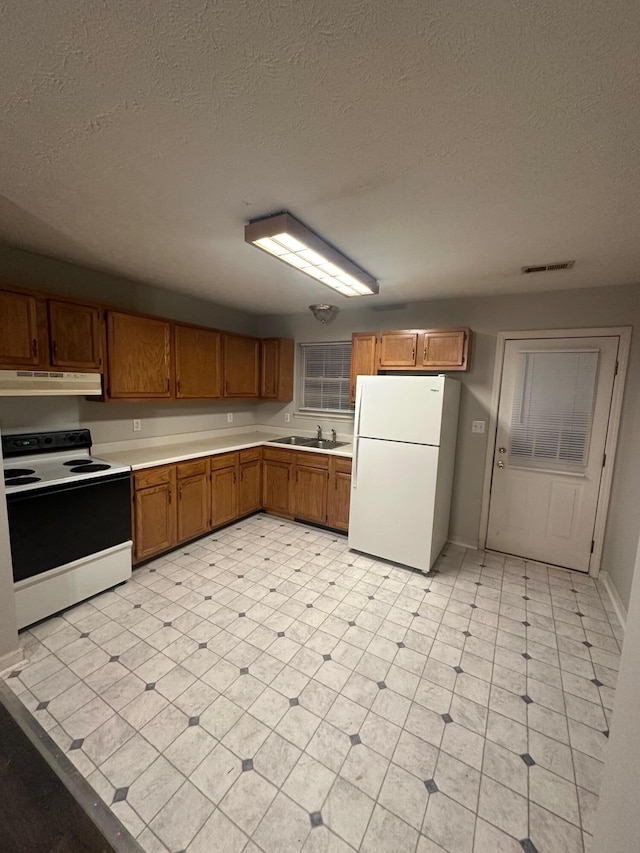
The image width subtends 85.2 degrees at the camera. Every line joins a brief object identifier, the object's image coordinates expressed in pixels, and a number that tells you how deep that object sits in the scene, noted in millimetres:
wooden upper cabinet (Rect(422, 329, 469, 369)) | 3220
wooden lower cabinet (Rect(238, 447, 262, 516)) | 3916
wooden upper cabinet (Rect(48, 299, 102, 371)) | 2480
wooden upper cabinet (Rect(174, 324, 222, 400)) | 3422
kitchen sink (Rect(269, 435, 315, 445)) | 4347
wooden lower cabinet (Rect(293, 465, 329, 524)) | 3773
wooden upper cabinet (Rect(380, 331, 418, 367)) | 3453
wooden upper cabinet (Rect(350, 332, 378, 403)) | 3650
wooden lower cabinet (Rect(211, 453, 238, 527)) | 3562
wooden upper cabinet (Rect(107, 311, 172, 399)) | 2861
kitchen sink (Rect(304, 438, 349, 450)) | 4035
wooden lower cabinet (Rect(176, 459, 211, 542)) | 3227
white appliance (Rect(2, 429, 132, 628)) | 2164
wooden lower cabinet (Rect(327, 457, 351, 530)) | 3613
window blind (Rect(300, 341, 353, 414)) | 4262
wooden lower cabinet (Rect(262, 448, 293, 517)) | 4004
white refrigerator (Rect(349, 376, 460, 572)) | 2900
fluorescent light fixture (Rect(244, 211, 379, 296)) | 1791
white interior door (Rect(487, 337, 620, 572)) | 2938
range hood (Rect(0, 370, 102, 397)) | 2262
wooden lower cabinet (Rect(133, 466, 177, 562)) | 2873
